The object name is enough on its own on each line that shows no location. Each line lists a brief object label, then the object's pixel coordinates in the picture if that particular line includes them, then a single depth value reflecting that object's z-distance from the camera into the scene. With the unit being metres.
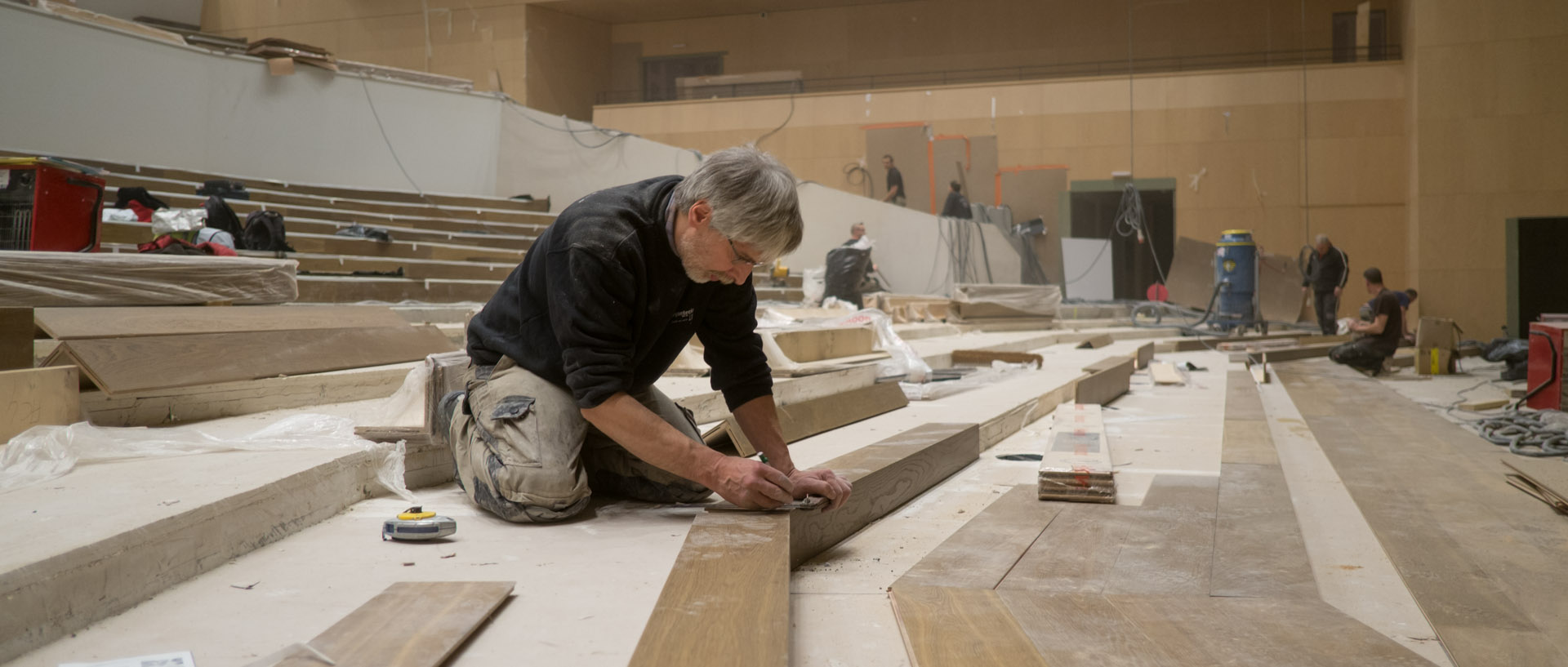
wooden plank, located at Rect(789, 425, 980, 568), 1.63
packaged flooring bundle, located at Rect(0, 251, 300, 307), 2.48
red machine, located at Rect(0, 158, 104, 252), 3.07
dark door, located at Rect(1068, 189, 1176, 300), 12.62
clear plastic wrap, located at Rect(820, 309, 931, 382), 4.36
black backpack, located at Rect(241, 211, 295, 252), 5.63
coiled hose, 3.19
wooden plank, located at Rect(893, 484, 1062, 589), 1.46
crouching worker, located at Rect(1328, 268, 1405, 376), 6.55
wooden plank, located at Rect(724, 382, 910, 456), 2.76
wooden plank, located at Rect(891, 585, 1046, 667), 1.09
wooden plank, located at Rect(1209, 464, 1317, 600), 1.45
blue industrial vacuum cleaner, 9.13
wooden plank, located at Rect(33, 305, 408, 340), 2.19
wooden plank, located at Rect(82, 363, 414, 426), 2.09
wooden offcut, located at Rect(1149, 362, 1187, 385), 5.03
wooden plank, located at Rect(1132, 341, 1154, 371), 6.02
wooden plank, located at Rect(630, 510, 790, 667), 1.00
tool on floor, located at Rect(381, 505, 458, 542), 1.50
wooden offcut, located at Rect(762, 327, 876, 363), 4.00
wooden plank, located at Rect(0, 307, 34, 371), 1.99
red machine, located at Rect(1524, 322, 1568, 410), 4.03
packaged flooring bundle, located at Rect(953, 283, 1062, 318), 8.55
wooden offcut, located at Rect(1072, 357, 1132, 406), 3.90
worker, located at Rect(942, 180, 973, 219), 11.94
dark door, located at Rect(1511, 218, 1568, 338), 9.98
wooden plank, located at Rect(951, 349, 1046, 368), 5.32
